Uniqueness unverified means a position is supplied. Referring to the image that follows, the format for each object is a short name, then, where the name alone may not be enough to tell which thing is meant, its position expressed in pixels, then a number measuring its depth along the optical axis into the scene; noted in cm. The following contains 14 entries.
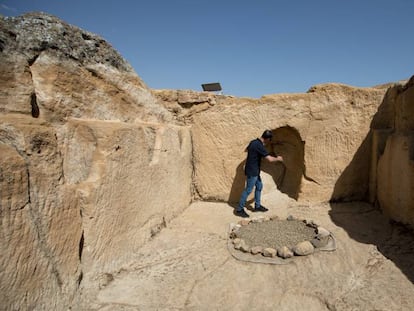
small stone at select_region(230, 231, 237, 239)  298
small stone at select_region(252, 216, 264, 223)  340
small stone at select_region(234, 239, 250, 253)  266
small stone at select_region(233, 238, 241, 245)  280
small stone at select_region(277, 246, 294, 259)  250
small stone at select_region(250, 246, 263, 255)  260
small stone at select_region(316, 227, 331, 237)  286
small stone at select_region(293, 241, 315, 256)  251
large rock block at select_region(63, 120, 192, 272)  205
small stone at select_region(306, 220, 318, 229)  311
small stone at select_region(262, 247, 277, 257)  253
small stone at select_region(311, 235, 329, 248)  266
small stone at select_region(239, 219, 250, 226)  331
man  364
